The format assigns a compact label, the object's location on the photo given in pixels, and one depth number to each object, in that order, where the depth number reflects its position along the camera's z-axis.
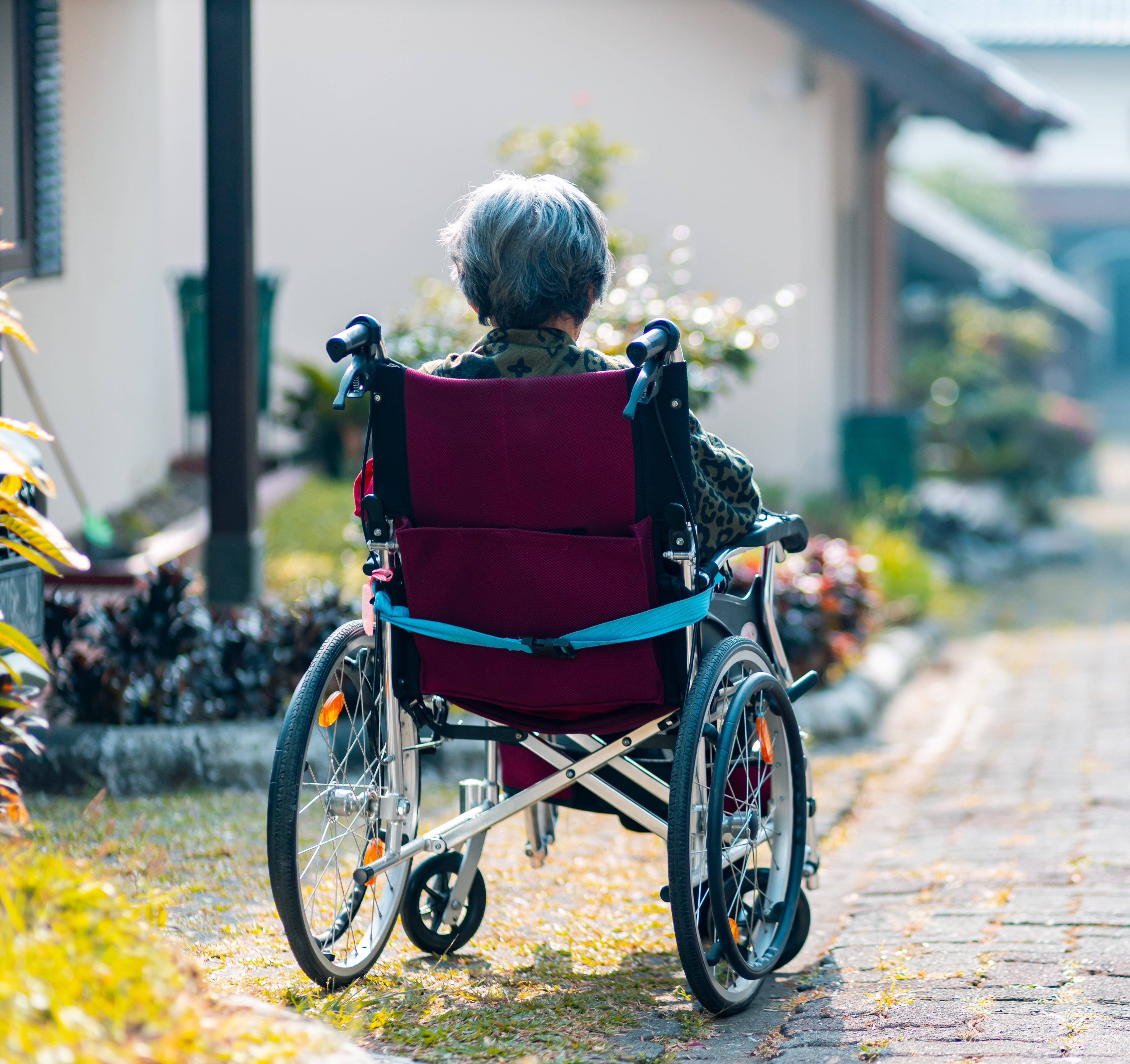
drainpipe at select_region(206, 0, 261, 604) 12.16
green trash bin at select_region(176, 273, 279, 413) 17.55
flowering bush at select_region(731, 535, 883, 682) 11.98
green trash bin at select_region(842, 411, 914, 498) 20.84
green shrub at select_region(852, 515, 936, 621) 16.34
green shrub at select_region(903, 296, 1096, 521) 27.17
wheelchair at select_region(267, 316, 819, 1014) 5.36
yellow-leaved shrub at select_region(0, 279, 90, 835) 5.13
